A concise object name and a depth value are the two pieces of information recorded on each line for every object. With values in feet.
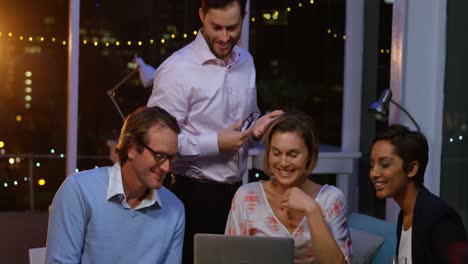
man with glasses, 9.84
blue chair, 12.23
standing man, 12.85
